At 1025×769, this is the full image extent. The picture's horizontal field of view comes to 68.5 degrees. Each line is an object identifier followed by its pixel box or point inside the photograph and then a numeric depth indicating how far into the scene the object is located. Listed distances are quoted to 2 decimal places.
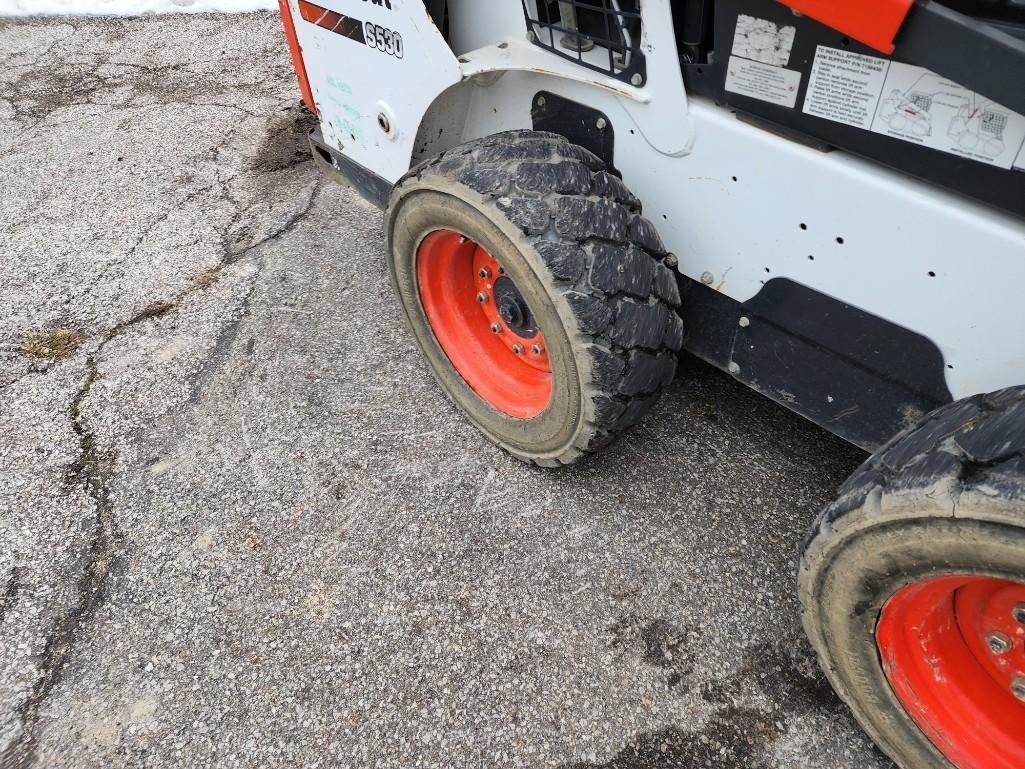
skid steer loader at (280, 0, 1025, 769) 1.16
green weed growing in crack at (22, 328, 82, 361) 2.73
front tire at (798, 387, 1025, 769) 1.08
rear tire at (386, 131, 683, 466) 1.64
